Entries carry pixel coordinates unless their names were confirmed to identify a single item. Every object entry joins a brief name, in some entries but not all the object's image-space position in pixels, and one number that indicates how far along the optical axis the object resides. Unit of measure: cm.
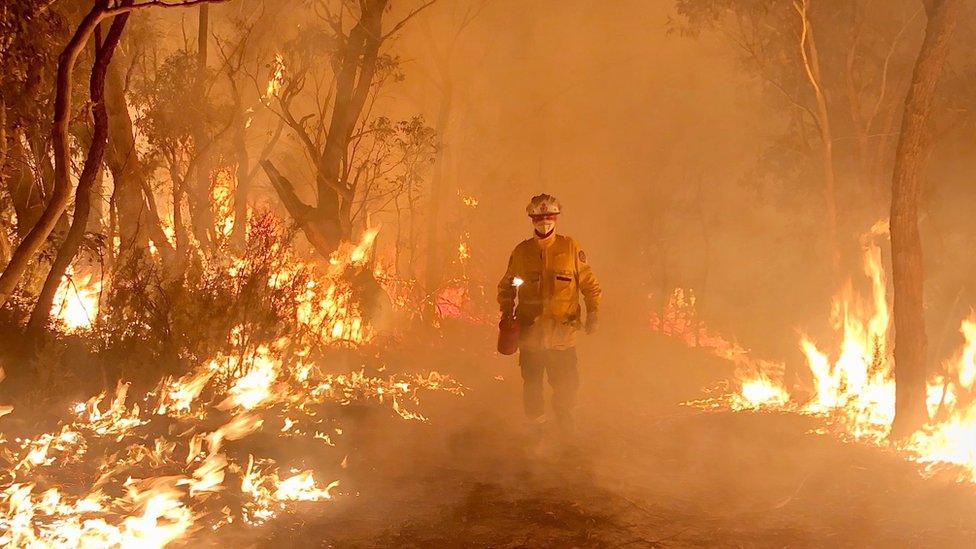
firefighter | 752
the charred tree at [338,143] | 1175
